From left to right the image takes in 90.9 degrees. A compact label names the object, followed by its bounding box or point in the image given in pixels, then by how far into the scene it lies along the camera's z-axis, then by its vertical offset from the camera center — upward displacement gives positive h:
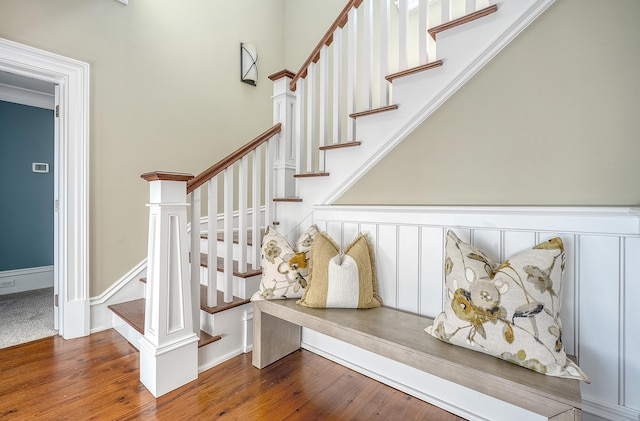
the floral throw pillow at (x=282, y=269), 1.83 -0.36
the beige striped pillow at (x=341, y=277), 1.67 -0.38
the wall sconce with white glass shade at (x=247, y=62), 3.29 +1.52
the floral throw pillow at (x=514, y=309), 1.10 -0.38
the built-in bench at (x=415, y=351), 0.99 -0.57
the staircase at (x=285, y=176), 1.56 +0.20
